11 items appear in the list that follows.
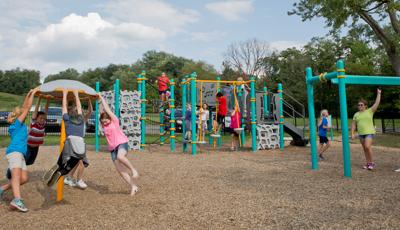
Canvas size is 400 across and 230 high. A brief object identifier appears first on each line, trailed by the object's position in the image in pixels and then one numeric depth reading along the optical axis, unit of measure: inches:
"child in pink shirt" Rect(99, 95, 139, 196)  203.2
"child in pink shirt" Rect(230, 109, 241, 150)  456.1
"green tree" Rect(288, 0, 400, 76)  640.4
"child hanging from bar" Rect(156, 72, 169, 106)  533.0
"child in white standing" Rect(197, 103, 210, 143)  450.7
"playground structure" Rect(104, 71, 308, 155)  466.3
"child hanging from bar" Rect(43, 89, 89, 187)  182.2
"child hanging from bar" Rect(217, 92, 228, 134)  462.3
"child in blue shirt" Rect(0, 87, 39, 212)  177.0
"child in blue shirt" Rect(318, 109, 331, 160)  360.5
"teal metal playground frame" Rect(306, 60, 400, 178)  263.0
